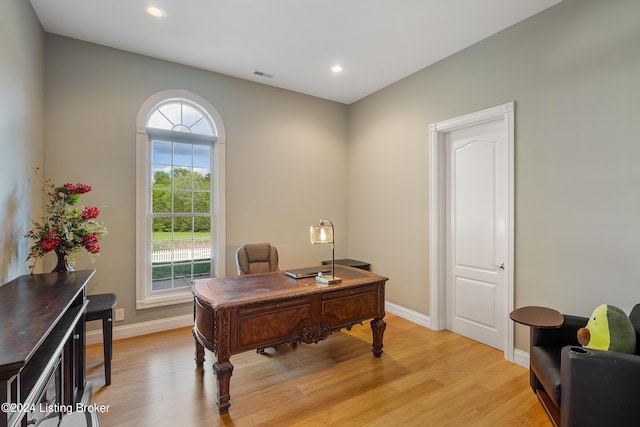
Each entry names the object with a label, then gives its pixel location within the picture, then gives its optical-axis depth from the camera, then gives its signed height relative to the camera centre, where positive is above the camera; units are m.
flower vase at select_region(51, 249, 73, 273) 2.46 -0.41
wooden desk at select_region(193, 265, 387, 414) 2.18 -0.81
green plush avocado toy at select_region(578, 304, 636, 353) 1.77 -0.70
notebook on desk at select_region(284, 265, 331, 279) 2.95 -0.61
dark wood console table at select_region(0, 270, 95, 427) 1.05 -0.62
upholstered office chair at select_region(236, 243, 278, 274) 3.31 -0.52
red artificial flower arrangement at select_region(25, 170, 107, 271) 2.38 -0.13
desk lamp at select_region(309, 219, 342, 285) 2.74 -0.22
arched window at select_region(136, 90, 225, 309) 3.53 +0.19
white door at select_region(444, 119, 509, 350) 3.17 -0.20
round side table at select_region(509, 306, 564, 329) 2.08 -0.75
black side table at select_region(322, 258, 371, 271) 4.57 -0.77
